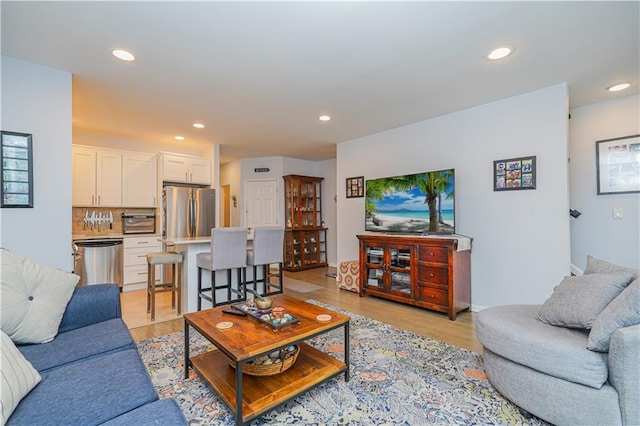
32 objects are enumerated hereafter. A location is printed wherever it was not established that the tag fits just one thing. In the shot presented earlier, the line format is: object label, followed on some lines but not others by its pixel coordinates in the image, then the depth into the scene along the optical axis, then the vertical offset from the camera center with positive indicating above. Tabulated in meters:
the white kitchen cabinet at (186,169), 5.11 +0.84
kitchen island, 3.55 -0.75
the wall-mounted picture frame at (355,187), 4.95 +0.47
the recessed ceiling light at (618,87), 2.97 +1.30
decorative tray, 1.88 -0.69
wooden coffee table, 1.58 -1.03
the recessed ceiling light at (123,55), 2.31 +1.30
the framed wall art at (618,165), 3.13 +0.52
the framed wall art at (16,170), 2.34 +0.38
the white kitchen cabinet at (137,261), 4.62 -0.74
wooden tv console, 3.35 -0.72
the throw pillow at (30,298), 1.58 -0.48
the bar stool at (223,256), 3.29 -0.48
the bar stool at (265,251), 3.71 -0.47
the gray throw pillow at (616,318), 1.44 -0.53
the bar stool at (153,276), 3.38 -0.73
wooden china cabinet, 6.42 -0.24
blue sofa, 1.07 -0.73
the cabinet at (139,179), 4.87 +0.62
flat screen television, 3.64 +0.14
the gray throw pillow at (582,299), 1.67 -0.52
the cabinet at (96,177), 4.41 +0.61
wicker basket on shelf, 1.84 -0.97
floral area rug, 1.69 -1.18
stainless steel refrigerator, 4.95 +0.08
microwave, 4.89 -0.12
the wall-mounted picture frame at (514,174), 3.16 +0.44
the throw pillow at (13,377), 1.04 -0.63
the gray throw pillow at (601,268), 1.76 -0.36
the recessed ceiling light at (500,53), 2.30 +1.30
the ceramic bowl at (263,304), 2.13 -0.65
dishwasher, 4.20 -0.66
